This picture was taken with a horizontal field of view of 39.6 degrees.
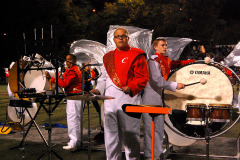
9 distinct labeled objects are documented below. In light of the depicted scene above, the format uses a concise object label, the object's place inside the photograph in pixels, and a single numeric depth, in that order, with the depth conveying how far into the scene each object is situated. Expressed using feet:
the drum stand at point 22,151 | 20.55
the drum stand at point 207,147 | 16.21
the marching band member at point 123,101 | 14.06
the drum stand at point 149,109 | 10.68
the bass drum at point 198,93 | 18.07
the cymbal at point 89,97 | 12.74
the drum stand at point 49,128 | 17.22
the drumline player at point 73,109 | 22.57
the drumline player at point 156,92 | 17.66
